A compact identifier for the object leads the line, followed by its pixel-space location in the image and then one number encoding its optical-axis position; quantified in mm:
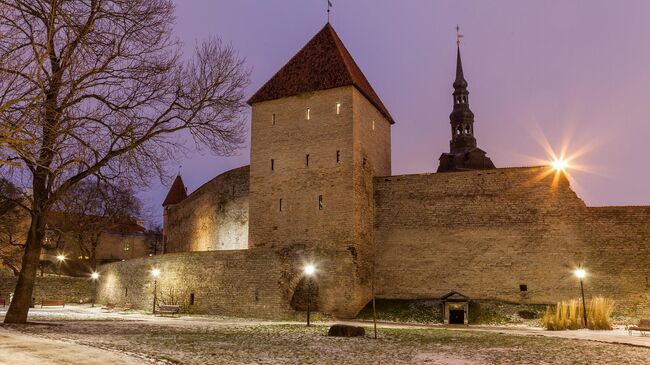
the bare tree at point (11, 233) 33031
